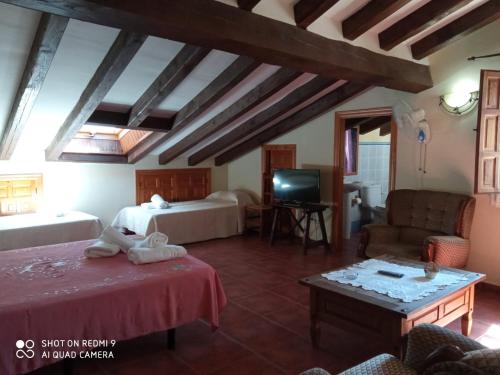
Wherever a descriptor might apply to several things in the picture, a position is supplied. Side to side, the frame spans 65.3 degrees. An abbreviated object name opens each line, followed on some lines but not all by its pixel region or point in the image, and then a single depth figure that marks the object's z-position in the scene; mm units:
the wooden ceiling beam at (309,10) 2812
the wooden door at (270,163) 6457
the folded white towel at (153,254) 2814
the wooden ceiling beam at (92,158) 5544
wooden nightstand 6340
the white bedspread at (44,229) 4480
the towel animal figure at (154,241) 2988
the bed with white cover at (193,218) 5594
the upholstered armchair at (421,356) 1545
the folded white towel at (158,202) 5949
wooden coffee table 2285
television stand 5422
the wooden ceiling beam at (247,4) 2584
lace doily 2512
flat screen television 5574
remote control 2815
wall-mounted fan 4582
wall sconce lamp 4152
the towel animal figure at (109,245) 2971
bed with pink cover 2076
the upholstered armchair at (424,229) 3732
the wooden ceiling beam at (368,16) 3078
